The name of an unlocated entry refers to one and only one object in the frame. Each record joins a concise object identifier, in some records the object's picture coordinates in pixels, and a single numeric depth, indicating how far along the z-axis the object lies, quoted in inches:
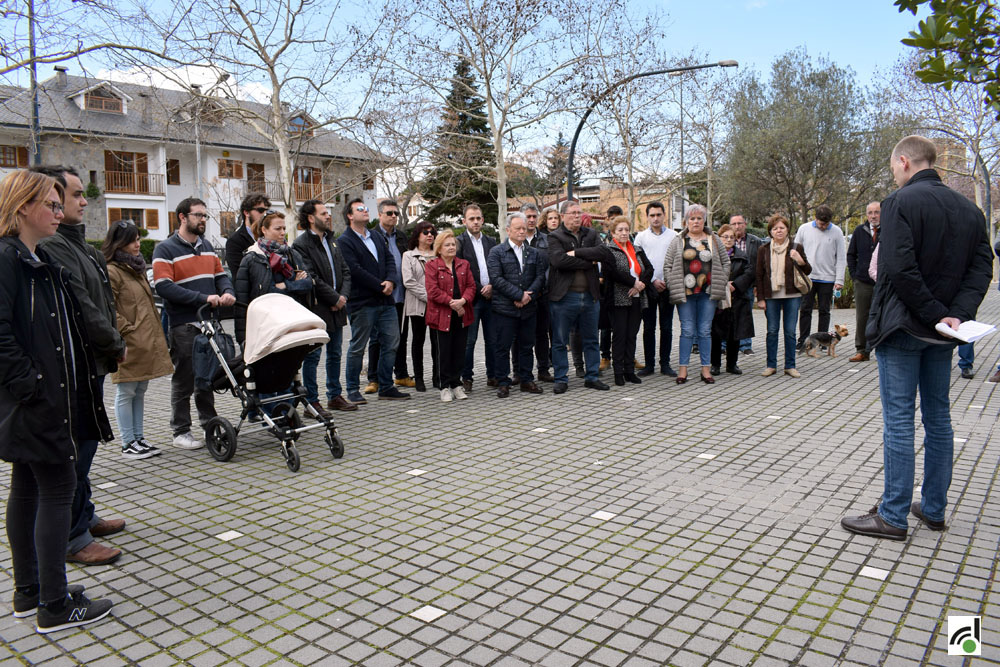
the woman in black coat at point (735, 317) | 397.7
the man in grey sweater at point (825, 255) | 449.7
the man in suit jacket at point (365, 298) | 343.6
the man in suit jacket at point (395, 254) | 357.1
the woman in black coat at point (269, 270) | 281.9
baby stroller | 241.8
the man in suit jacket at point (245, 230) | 297.7
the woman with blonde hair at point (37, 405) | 134.3
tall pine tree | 935.3
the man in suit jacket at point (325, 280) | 316.7
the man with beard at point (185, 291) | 266.2
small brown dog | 462.6
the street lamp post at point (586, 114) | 813.2
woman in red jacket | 344.8
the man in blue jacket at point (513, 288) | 355.6
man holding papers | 167.6
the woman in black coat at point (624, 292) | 373.1
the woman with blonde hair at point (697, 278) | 374.6
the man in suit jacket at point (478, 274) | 367.2
